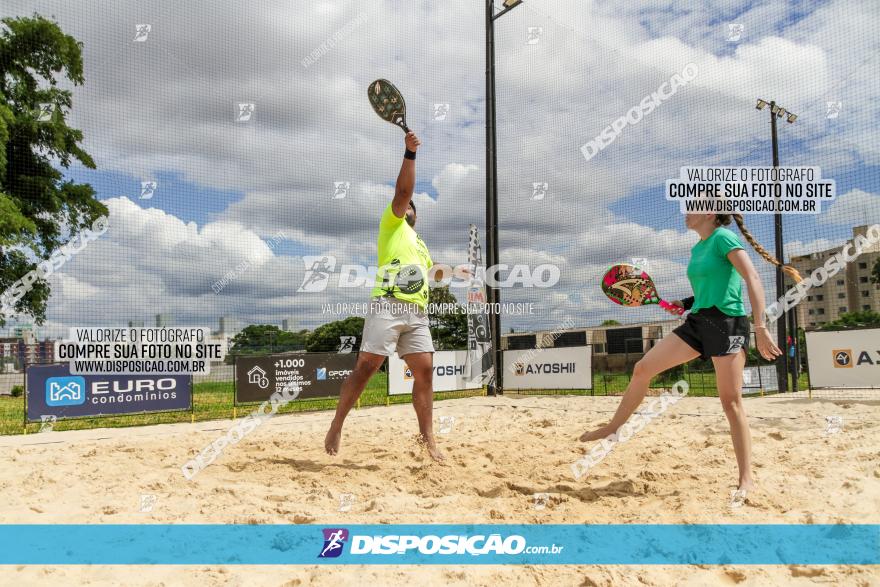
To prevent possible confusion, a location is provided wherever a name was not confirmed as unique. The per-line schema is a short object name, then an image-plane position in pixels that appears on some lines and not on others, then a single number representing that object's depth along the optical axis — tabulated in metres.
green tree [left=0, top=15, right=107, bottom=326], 14.23
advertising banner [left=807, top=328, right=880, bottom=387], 9.21
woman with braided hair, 3.07
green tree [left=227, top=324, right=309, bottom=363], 13.18
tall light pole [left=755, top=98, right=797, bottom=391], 11.37
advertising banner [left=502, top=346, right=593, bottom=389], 10.65
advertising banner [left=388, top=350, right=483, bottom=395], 10.11
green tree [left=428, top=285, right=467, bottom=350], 14.55
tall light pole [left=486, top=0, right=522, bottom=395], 11.64
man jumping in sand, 3.95
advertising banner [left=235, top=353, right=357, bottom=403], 8.70
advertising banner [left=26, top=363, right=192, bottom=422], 7.40
